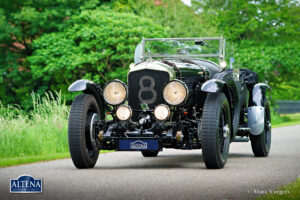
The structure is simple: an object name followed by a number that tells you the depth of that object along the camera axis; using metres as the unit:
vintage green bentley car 8.84
